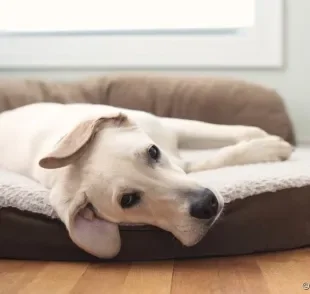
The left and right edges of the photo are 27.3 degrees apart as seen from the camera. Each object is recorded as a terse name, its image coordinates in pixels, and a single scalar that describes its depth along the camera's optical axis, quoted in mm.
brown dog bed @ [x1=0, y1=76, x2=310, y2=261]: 1604
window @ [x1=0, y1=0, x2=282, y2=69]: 2941
